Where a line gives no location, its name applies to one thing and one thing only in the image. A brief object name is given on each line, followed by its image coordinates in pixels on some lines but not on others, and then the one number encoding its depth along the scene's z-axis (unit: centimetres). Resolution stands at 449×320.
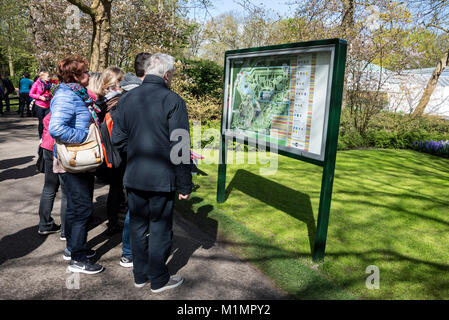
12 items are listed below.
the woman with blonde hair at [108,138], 327
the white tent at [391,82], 1282
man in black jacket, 269
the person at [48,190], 379
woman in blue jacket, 298
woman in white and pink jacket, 791
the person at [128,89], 341
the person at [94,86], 365
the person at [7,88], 1584
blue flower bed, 1152
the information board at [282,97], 354
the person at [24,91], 1477
